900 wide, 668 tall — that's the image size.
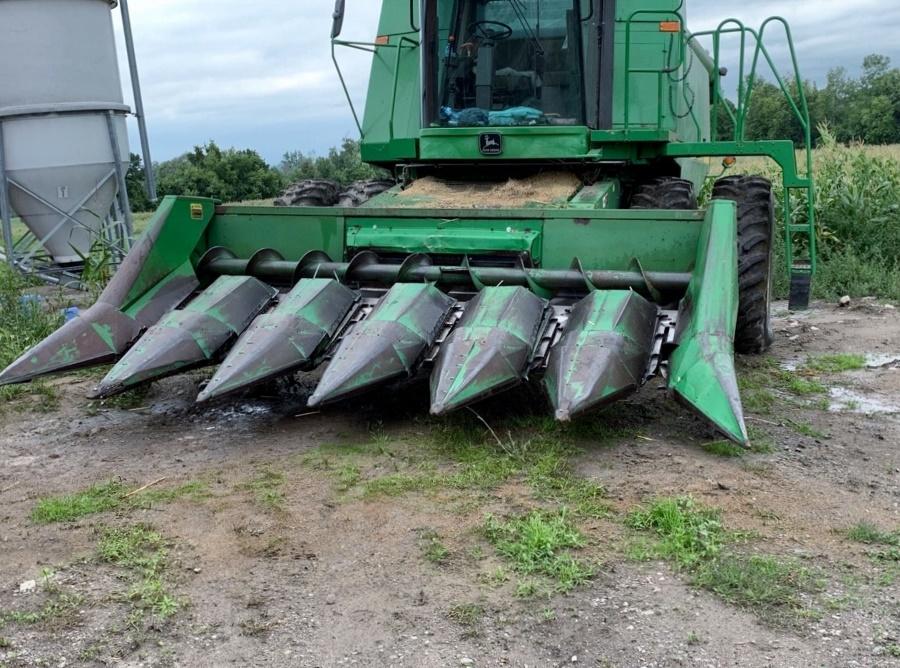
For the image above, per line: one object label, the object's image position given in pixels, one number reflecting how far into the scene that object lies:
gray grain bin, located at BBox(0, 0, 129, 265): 9.09
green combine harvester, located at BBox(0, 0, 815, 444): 4.11
